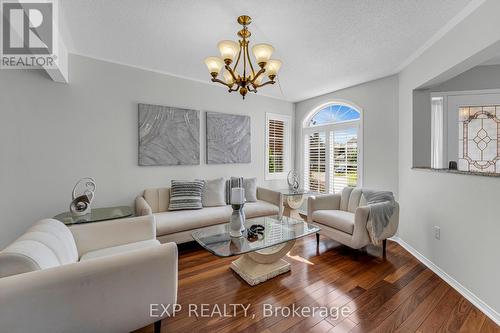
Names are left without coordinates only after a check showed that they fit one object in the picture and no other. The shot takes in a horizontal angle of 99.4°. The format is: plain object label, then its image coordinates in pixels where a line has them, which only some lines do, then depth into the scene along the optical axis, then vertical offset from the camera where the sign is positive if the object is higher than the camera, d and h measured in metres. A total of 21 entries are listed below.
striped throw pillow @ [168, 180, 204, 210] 3.10 -0.44
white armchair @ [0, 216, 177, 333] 1.08 -0.68
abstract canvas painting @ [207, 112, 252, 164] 3.72 +0.51
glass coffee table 1.94 -0.73
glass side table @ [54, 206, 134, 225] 2.30 -0.57
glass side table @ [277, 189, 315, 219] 4.18 -0.69
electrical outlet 2.35 -0.75
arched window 3.80 +0.36
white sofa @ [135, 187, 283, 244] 2.62 -0.67
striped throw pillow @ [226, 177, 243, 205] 3.69 -0.32
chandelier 1.87 +1.00
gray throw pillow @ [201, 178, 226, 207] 3.38 -0.45
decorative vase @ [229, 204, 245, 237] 2.17 -0.58
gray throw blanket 2.50 -0.60
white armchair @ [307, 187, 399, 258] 2.49 -0.68
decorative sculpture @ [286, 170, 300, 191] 4.43 -0.32
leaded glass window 2.92 +0.38
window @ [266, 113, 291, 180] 4.53 +0.45
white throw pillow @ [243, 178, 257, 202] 3.78 -0.41
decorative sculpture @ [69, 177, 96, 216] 2.39 -0.36
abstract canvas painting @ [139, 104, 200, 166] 3.14 +0.48
